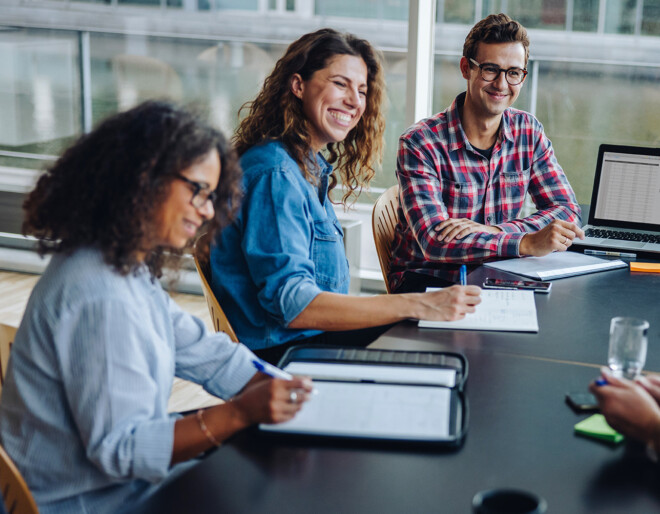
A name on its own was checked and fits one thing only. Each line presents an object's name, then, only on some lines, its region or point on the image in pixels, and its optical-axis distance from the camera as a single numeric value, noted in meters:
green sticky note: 1.21
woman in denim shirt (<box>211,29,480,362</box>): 1.79
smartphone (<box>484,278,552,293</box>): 2.04
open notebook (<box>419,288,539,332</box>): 1.74
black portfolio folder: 1.20
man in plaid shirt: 2.51
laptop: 2.51
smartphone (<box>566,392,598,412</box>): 1.32
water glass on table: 1.42
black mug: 0.89
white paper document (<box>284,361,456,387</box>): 1.36
